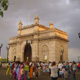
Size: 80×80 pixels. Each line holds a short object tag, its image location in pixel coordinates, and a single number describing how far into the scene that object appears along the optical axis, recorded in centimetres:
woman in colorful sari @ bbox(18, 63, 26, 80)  795
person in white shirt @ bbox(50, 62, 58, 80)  623
